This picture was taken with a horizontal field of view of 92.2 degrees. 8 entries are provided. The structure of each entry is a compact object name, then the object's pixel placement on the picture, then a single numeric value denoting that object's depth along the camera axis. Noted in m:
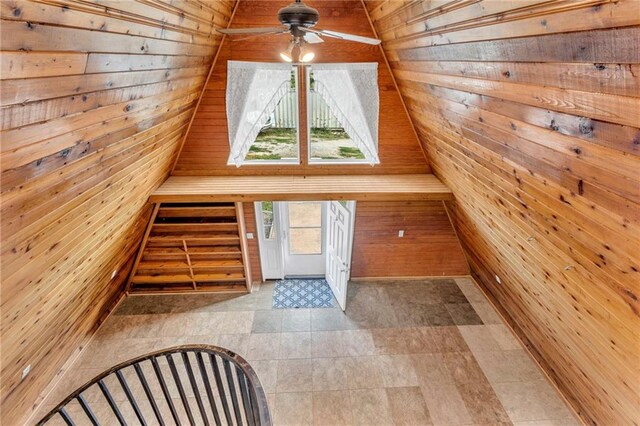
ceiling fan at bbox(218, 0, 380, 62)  1.48
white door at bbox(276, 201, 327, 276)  5.03
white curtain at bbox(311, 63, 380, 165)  3.21
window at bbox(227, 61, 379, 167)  3.20
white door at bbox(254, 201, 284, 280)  4.50
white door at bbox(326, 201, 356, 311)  4.08
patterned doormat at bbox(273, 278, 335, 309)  4.46
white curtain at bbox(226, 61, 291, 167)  3.13
